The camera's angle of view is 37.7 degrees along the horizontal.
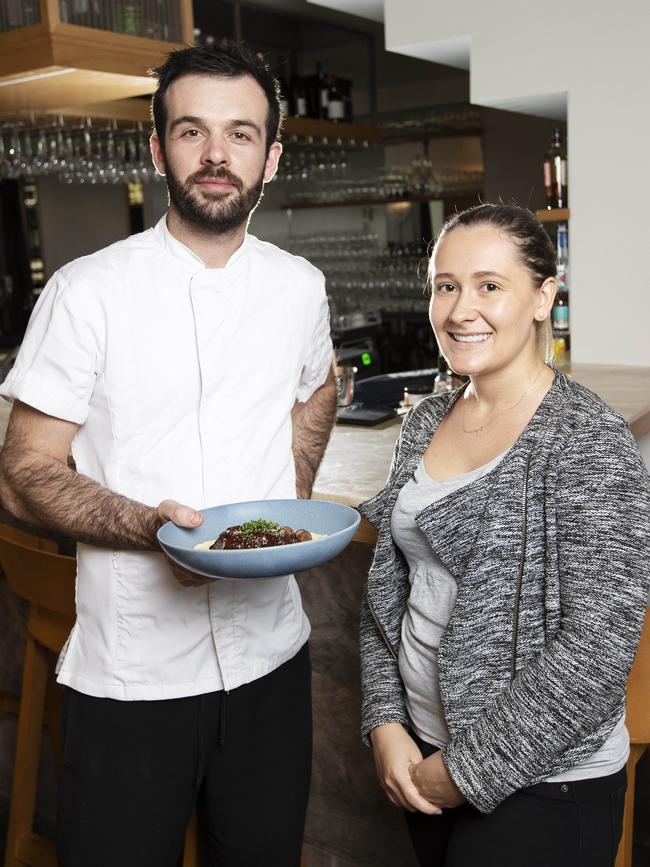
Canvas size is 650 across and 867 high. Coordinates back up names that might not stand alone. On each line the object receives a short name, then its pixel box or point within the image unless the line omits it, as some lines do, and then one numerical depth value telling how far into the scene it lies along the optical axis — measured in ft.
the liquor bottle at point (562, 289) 11.23
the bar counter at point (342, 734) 7.00
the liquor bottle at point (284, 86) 18.06
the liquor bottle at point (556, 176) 11.66
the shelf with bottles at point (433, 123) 21.53
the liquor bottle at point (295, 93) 18.54
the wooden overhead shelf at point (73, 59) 9.60
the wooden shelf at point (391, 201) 21.50
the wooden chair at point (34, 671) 6.01
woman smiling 3.90
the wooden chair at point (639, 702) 4.89
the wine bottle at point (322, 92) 18.63
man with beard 4.74
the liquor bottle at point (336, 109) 18.20
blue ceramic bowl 4.06
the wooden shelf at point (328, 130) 16.07
